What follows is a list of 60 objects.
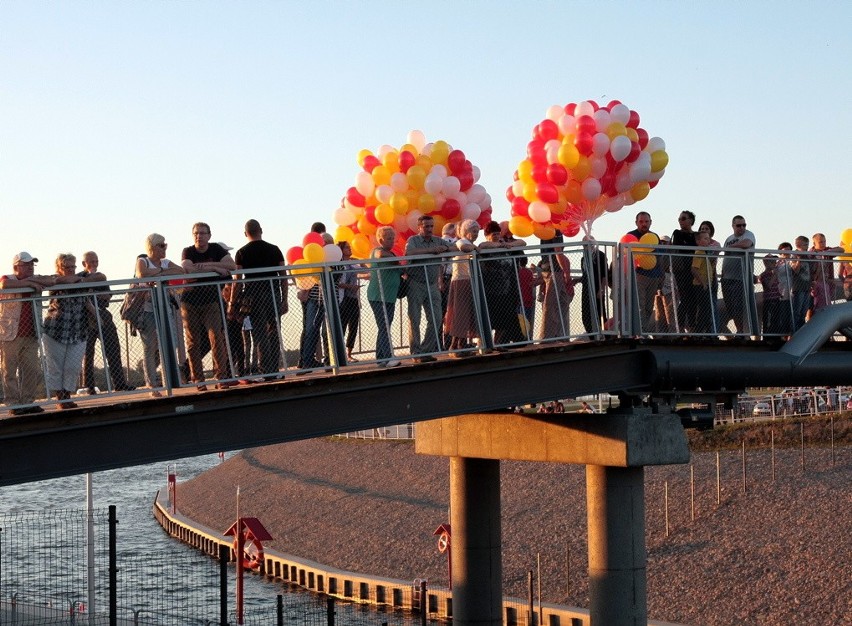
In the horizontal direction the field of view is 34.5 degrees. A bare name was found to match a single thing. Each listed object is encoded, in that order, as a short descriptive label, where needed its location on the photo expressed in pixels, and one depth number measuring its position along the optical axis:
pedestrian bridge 15.03
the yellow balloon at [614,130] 24.02
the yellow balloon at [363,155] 23.87
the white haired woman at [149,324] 15.41
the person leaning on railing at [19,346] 14.53
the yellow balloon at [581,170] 23.92
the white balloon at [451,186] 23.09
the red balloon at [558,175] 23.94
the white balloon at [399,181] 22.94
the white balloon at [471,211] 23.28
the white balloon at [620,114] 24.36
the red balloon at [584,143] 24.00
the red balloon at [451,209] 23.20
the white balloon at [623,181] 24.28
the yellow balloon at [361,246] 23.22
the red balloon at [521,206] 24.31
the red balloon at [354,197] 23.36
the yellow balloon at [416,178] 22.98
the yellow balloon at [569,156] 23.97
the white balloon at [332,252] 18.78
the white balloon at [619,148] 23.94
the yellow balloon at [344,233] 23.53
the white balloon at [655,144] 24.80
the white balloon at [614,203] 24.44
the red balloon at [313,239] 19.11
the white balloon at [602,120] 24.12
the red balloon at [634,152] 24.39
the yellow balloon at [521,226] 24.03
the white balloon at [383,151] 23.48
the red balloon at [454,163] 23.42
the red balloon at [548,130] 24.67
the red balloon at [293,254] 19.44
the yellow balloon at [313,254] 18.61
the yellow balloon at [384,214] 22.80
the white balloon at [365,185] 23.23
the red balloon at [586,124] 24.11
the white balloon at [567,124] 24.30
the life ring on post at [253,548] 42.03
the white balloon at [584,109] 24.44
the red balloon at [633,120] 24.83
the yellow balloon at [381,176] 23.12
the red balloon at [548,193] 23.86
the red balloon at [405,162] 23.14
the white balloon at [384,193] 22.91
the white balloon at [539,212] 23.81
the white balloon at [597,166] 23.94
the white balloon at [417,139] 23.75
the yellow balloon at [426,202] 22.92
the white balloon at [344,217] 23.53
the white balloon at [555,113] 24.81
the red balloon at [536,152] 24.52
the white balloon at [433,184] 22.91
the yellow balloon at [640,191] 24.64
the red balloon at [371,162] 23.58
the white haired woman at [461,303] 17.80
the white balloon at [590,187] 23.94
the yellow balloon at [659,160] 24.73
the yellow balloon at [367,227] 23.20
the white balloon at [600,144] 23.88
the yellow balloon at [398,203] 22.77
